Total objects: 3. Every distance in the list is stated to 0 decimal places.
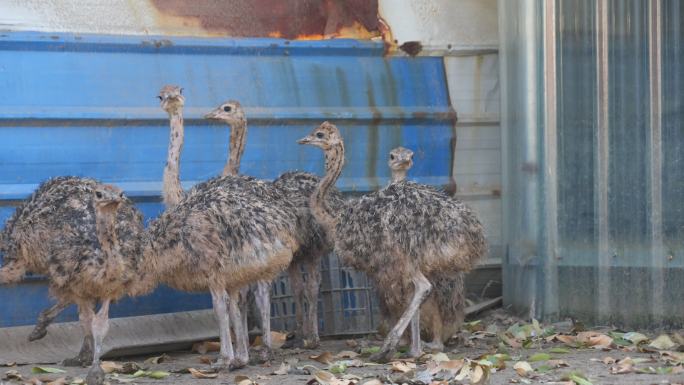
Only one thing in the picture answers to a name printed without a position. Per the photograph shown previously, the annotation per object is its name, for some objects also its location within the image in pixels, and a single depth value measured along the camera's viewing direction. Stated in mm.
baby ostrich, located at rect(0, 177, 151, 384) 12658
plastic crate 16199
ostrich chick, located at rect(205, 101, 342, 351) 15213
